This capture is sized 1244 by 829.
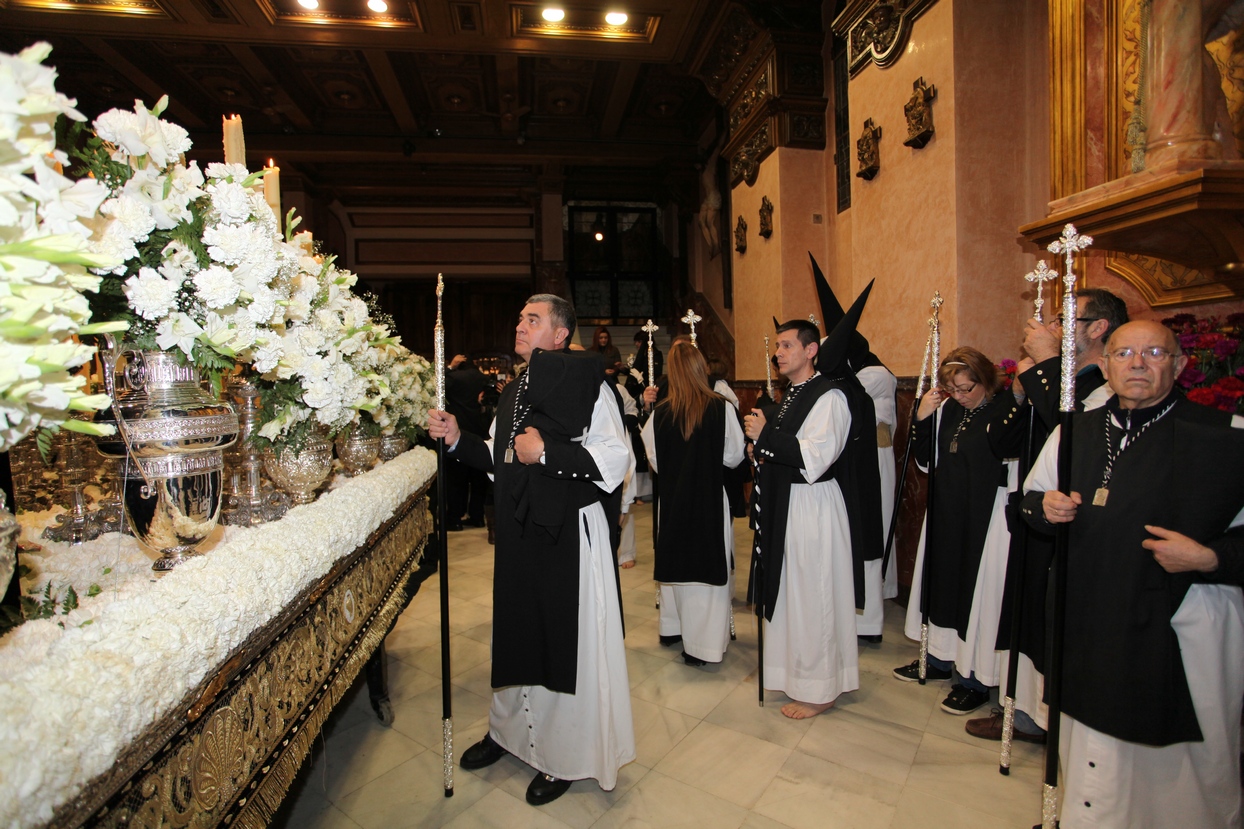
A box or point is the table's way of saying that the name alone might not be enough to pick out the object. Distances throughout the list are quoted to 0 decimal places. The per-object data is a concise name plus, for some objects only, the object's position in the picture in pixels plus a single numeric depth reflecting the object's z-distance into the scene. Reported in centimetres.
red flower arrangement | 247
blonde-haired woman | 378
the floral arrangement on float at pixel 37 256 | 83
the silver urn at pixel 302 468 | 223
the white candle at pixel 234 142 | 201
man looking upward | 251
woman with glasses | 315
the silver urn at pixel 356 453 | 292
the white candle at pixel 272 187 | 217
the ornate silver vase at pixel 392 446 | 359
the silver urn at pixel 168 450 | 153
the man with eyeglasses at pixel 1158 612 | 192
